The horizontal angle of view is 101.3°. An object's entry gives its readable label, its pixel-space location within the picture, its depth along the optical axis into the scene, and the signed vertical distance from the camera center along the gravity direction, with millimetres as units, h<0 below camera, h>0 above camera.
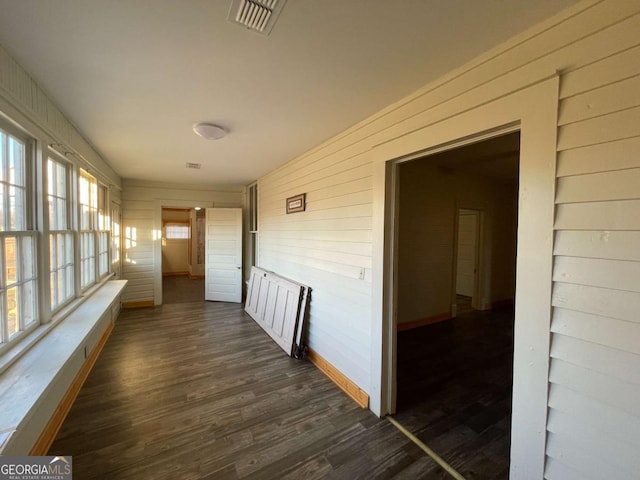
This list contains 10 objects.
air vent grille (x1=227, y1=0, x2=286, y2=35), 1143 +990
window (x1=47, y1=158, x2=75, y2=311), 2264 -89
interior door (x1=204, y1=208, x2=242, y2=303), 5754 -499
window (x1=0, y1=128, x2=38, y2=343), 1579 -114
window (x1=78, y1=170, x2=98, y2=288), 2998 +24
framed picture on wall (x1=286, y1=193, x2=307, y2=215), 3404 +381
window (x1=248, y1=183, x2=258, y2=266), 5449 +154
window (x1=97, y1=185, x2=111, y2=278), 3727 -58
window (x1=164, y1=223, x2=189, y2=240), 9289 -84
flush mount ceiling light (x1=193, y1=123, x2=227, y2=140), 2440 +944
